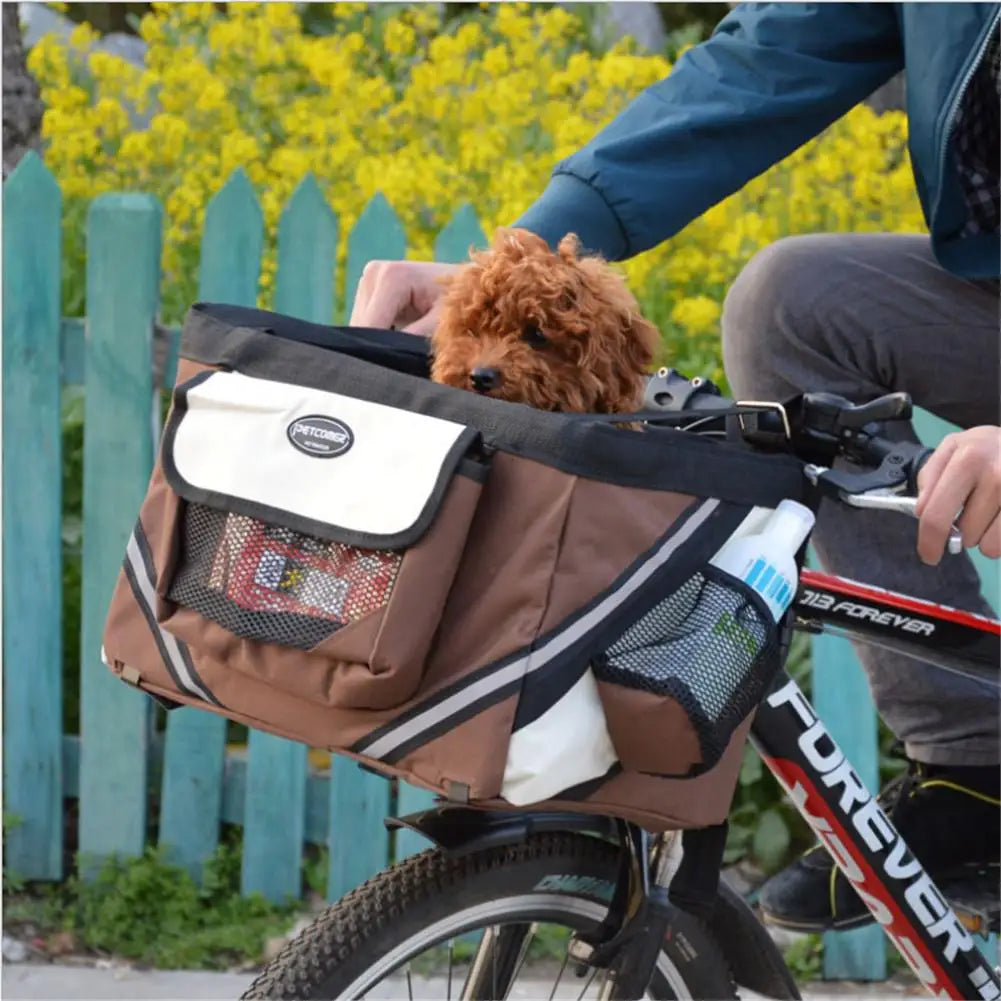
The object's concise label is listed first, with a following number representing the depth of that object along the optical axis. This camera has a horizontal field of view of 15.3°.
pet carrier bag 2.60
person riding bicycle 2.93
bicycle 2.72
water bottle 2.65
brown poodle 2.76
